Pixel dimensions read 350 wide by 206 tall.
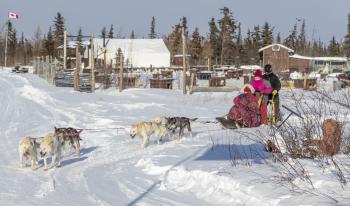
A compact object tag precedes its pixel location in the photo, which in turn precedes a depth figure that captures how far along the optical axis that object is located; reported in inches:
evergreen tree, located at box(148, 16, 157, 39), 3695.9
